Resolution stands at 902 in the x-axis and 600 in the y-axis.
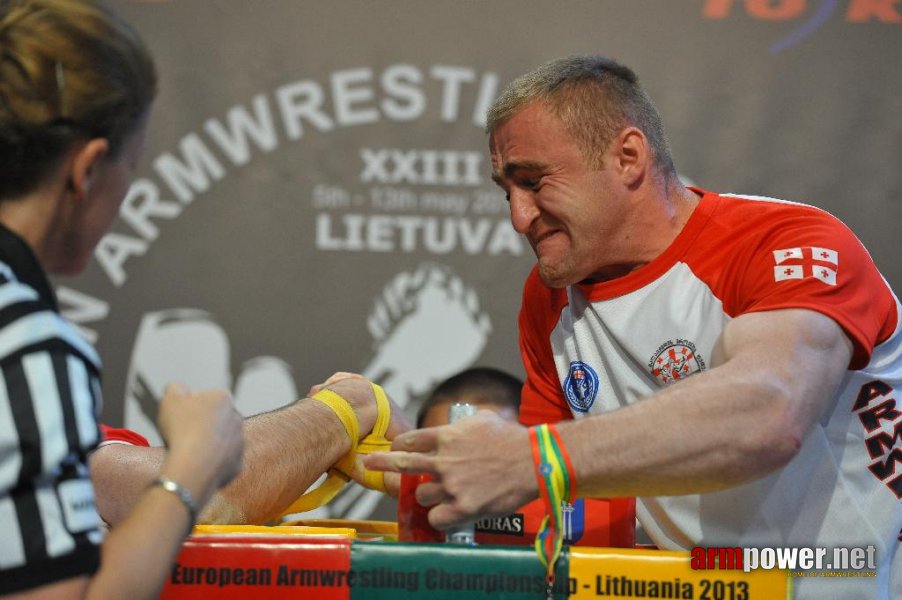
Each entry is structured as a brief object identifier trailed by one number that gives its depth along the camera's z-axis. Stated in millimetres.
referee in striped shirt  1747
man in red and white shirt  1982
